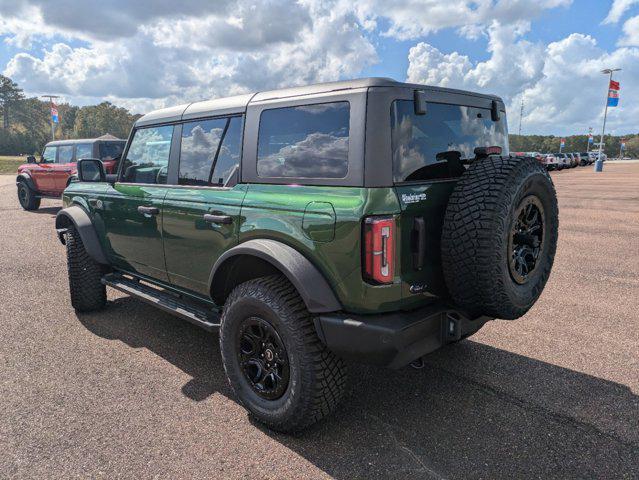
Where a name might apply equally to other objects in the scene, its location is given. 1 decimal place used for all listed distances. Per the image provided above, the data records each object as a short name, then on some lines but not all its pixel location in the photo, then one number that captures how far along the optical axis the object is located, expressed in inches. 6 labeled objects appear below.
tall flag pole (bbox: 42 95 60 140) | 1587.1
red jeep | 445.1
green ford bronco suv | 94.1
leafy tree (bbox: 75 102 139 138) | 4340.6
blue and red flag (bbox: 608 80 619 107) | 1492.4
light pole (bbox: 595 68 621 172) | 1525.6
